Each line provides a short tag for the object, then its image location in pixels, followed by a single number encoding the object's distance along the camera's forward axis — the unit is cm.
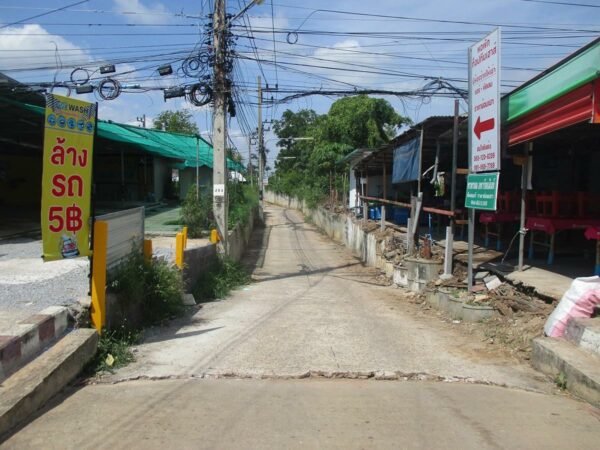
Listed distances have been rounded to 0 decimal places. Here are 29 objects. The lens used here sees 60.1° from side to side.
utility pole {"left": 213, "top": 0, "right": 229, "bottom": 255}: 1362
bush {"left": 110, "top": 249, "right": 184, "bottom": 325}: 657
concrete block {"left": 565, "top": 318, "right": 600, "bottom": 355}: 502
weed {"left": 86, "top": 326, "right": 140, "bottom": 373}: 526
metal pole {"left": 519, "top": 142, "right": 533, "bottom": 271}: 826
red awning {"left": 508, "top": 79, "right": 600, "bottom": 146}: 582
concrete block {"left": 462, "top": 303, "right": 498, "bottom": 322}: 768
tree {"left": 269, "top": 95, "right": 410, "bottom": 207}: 3009
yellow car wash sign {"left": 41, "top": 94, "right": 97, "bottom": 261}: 518
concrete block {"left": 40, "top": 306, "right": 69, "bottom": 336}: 506
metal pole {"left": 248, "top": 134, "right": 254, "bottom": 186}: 4319
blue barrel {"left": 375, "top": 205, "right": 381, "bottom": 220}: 2048
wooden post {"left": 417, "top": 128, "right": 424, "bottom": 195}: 1118
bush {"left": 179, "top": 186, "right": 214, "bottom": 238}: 1469
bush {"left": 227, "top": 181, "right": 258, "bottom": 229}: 1897
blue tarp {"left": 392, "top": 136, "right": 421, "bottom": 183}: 1220
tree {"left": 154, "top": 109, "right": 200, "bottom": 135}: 5021
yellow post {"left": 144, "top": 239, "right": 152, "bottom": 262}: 752
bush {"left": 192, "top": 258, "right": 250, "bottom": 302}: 1080
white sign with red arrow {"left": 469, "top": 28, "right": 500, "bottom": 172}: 748
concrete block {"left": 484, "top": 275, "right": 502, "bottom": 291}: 828
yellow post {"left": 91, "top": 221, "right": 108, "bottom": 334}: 563
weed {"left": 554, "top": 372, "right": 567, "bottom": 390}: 489
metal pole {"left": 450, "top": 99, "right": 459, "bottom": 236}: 905
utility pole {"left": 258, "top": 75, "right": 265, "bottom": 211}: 3909
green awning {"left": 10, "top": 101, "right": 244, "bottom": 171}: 1852
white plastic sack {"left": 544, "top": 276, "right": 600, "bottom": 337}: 556
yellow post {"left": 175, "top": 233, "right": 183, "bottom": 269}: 918
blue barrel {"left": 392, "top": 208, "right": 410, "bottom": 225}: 1926
